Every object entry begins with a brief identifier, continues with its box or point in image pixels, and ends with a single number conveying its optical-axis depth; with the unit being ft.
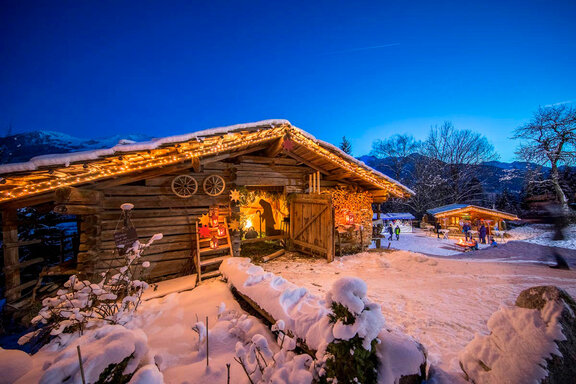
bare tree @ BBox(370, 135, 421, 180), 95.86
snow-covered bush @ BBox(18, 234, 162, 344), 9.98
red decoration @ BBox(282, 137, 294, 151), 23.73
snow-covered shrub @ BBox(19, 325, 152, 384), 5.35
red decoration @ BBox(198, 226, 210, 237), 21.36
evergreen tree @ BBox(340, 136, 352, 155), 104.88
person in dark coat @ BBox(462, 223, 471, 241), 57.38
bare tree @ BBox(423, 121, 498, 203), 84.28
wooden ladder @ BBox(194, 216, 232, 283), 20.48
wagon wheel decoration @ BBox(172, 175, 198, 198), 21.31
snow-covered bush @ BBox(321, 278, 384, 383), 6.83
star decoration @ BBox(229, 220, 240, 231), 23.82
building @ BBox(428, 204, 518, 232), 63.71
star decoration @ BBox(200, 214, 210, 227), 22.18
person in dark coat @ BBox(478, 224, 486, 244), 51.93
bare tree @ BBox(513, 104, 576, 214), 55.06
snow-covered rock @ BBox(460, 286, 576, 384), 6.63
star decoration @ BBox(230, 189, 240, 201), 24.10
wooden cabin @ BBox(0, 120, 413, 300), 14.65
